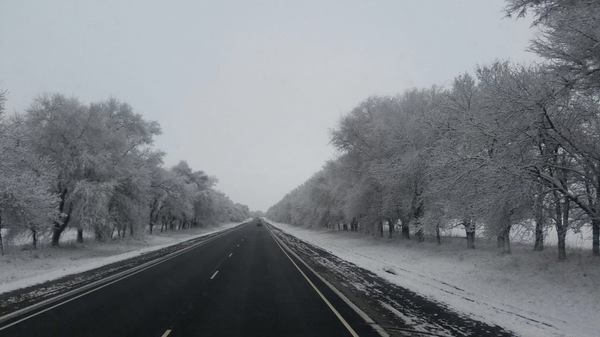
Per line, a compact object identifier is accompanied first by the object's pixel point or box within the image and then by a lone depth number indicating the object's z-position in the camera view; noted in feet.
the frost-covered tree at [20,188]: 59.98
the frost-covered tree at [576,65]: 32.83
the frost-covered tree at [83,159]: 84.23
